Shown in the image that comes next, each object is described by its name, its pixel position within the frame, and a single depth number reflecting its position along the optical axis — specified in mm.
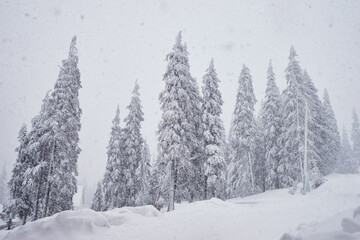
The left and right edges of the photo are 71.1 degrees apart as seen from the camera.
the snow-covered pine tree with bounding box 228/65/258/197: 29203
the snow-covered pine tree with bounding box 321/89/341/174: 30703
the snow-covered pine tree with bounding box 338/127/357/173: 49406
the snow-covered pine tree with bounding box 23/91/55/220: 21859
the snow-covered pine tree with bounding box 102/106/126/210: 28547
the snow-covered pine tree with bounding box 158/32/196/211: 21016
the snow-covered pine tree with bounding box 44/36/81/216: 21938
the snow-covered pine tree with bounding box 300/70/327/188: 23555
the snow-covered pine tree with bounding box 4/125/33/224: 26375
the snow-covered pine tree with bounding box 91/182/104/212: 40250
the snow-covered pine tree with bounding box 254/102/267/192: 32469
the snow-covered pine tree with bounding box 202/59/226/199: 22625
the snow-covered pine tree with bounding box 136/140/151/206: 29391
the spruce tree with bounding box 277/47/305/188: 27453
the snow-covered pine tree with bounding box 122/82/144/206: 28853
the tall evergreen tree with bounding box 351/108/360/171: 54062
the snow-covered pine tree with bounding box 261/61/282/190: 29984
